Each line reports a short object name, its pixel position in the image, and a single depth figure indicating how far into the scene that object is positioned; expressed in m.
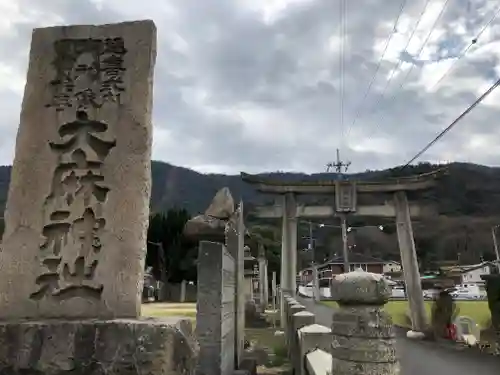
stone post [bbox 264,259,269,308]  26.50
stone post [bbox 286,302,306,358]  9.30
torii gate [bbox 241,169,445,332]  17.31
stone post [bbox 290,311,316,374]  6.98
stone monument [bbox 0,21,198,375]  2.33
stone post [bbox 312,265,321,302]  37.01
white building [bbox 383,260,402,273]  58.44
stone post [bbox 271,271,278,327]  21.03
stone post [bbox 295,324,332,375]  5.32
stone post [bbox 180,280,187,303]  32.41
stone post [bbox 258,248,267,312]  25.59
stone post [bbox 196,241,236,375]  5.75
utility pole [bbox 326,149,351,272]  29.81
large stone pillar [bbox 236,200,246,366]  8.18
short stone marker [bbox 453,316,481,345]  14.71
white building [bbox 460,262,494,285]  50.92
